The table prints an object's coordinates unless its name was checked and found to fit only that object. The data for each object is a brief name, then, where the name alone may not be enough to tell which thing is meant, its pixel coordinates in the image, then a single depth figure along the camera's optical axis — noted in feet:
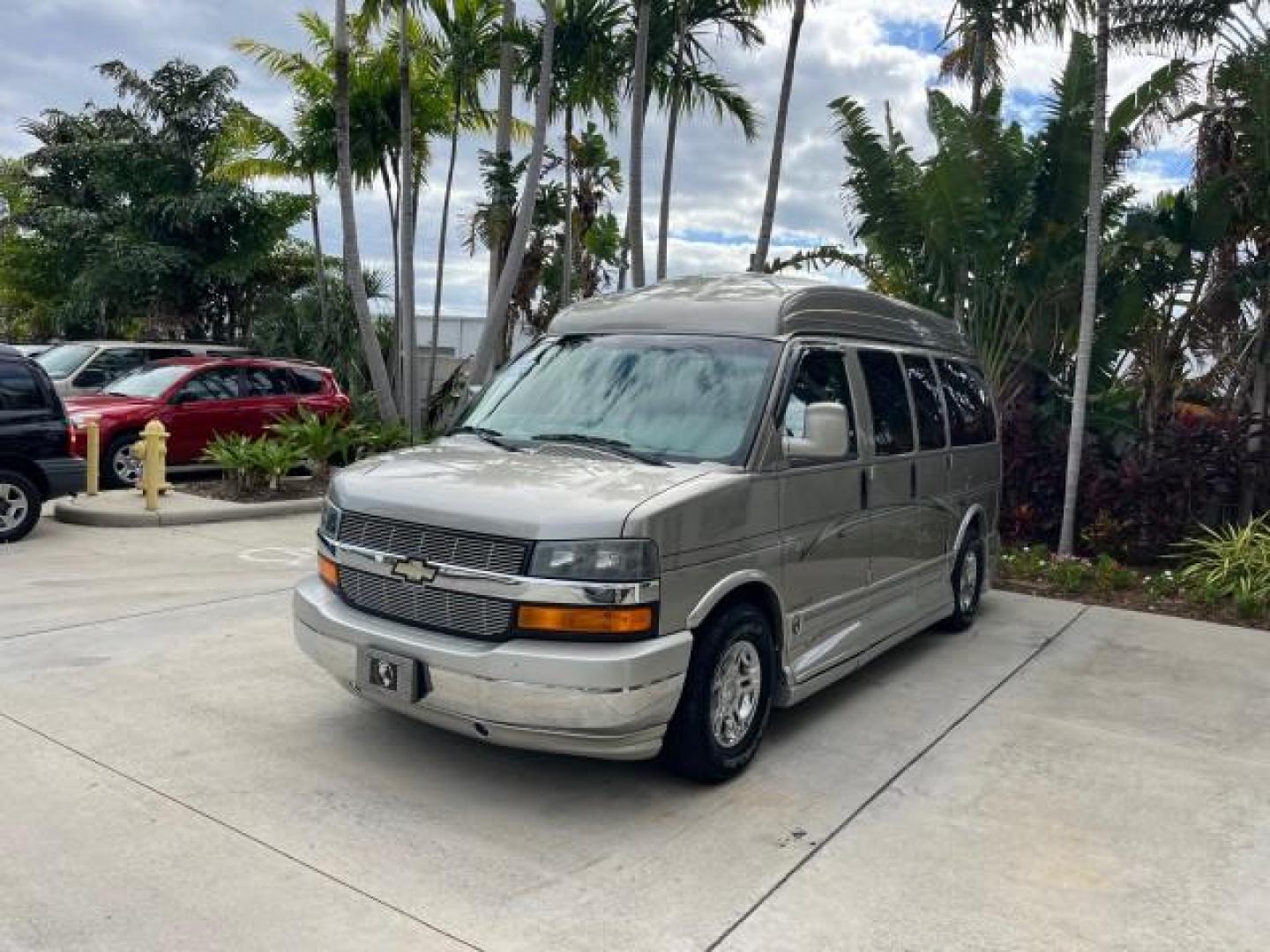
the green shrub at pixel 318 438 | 41.04
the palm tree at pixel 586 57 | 46.93
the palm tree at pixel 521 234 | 45.85
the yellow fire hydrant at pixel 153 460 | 33.94
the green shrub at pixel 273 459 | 38.52
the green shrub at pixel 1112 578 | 30.09
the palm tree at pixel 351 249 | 48.55
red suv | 40.55
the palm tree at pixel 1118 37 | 31.53
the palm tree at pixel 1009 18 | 33.37
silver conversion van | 12.83
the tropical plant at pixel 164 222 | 73.31
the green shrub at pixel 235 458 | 38.40
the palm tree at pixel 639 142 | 44.06
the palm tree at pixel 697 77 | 46.03
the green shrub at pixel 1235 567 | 28.04
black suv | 29.59
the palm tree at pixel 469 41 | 51.72
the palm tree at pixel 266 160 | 67.21
